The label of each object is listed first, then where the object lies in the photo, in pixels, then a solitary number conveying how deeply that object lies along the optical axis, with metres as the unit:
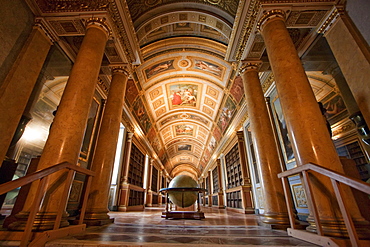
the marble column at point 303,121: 2.32
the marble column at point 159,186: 20.73
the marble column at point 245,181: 8.55
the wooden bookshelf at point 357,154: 7.24
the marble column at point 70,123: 2.51
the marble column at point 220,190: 13.73
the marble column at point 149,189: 15.18
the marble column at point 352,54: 3.25
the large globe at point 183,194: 5.37
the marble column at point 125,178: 8.95
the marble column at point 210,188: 18.52
